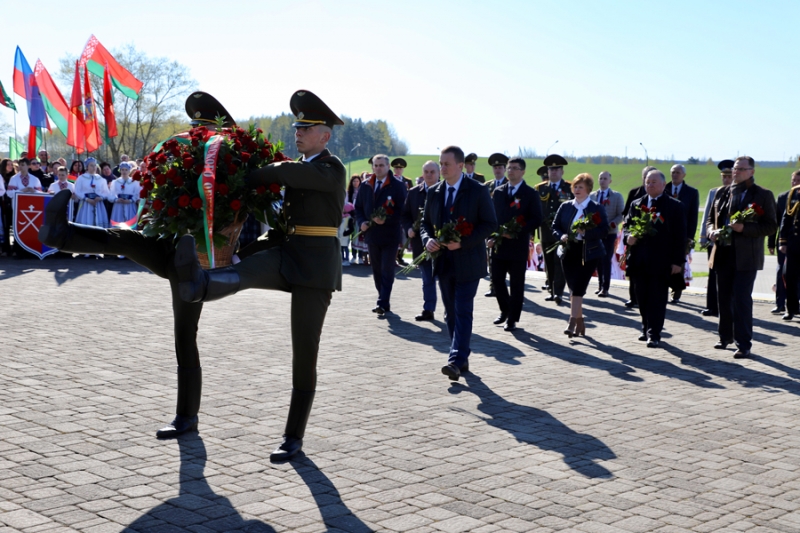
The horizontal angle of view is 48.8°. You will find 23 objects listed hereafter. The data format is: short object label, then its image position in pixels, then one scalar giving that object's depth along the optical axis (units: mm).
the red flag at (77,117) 26641
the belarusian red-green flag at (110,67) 27953
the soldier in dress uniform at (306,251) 5445
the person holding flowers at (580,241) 10547
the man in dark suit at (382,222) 12582
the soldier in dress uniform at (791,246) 12578
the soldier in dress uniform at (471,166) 16691
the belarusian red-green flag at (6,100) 28844
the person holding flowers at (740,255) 9820
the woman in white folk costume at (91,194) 20281
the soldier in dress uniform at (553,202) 14141
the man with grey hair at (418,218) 11672
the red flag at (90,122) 26797
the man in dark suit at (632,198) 13484
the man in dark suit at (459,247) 8250
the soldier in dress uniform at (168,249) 5160
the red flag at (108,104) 26562
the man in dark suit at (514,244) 11453
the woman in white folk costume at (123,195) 20219
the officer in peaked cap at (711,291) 12789
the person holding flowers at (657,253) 10328
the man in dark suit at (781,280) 13469
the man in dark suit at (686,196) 13635
